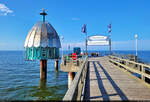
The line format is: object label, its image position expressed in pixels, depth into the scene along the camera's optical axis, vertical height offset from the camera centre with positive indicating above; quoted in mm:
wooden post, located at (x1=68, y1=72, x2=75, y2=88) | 14552 -3114
